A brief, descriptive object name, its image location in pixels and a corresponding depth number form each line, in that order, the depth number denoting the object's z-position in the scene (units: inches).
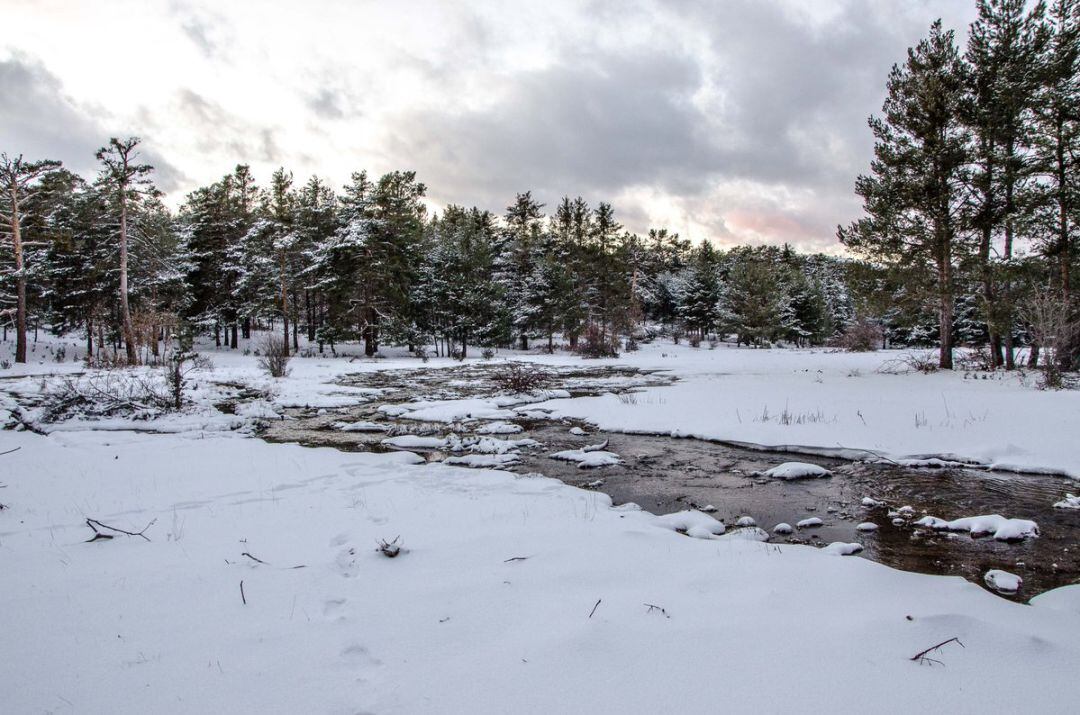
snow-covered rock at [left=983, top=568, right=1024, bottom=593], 126.2
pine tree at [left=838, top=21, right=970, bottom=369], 596.7
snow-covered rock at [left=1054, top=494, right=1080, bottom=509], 186.4
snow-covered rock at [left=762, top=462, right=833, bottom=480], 241.8
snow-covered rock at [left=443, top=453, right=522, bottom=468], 265.3
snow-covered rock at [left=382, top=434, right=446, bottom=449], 306.8
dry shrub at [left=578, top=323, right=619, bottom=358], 1234.7
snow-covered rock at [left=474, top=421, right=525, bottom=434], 353.7
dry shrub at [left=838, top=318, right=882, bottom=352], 1600.6
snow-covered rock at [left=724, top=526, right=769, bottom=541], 160.6
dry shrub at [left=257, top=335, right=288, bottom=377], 700.0
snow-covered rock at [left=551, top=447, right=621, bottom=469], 270.1
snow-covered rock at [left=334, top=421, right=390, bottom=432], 358.1
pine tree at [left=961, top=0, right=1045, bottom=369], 561.9
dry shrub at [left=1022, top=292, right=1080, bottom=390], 439.8
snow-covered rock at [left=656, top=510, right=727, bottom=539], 164.2
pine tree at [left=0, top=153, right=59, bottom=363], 912.9
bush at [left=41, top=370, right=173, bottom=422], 367.9
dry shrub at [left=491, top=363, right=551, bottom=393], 567.2
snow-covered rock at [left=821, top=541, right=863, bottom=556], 147.9
